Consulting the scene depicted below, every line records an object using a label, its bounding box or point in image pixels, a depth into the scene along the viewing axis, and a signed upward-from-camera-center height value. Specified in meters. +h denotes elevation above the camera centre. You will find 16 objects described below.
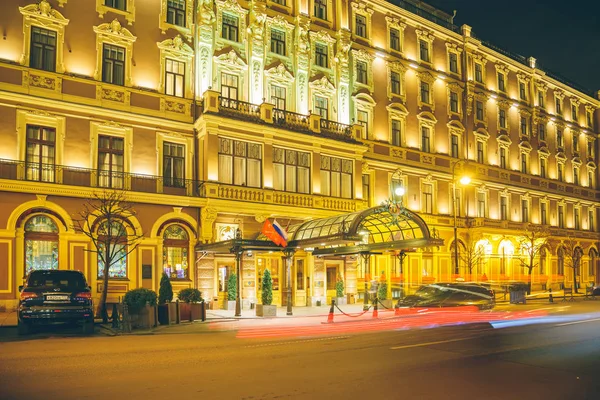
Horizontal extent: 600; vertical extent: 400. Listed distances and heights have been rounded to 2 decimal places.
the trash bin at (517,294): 35.41 -2.99
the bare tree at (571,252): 53.44 -0.62
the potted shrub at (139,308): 20.48 -2.06
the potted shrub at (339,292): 33.31 -2.56
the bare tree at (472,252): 43.19 -0.40
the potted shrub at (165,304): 21.98 -2.08
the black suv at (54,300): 18.05 -1.56
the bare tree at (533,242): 47.26 +0.35
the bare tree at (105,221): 24.79 +1.44
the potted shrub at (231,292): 29.08 -2.15
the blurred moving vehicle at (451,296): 24.97 -2.21
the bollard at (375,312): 25.73 -2.92
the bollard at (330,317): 23.13 -2.80
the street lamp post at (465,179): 32.34 +3.87
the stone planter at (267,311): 25.64 -2.78
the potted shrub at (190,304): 22.95 -2.16
